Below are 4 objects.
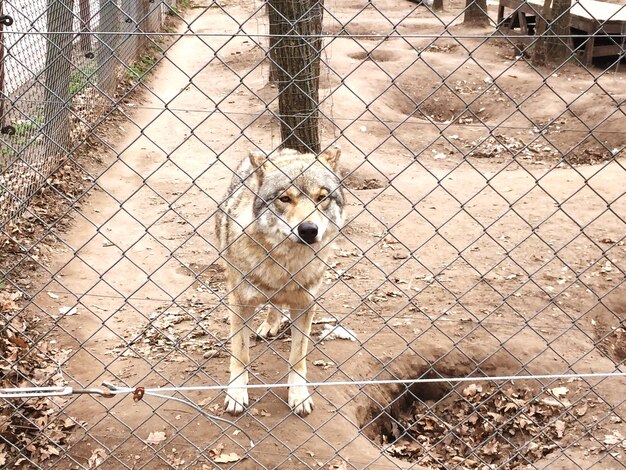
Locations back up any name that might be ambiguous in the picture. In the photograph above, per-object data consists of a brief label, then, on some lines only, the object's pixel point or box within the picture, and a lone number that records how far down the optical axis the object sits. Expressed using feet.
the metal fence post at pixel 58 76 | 22.44
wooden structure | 40.73
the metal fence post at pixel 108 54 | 29.76
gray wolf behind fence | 12.37
